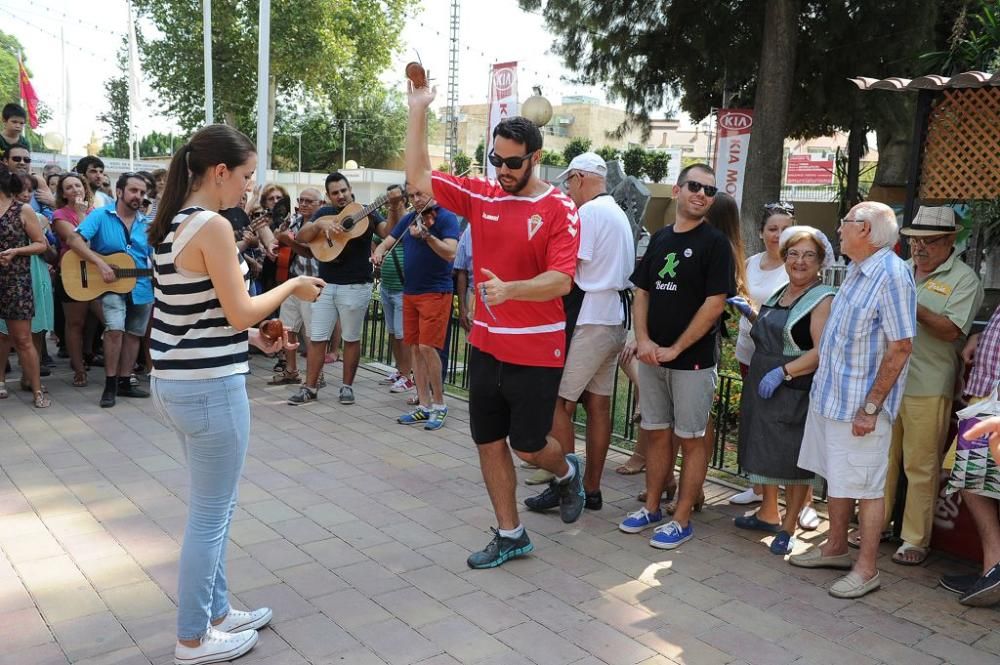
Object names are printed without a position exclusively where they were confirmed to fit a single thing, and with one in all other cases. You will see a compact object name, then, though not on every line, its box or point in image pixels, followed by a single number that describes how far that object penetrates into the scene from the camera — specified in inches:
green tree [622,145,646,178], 1482.5
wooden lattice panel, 197.9
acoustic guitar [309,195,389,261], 285.6
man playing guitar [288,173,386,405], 289.4
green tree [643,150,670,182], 1501.0
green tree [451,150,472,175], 1952.3
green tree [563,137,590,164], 1569.9
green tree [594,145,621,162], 1340.6
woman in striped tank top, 110.7
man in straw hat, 165.8
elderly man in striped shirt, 152.8
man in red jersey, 150.9
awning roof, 176.2
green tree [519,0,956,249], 441.1
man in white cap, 190.4
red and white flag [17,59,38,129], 1156.5
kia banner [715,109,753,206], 487.5
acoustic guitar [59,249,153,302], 284.5
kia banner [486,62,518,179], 409.1
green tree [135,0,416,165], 1341.0
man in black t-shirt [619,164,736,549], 173.2
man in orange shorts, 265.4
